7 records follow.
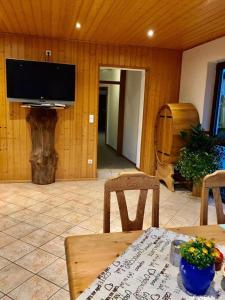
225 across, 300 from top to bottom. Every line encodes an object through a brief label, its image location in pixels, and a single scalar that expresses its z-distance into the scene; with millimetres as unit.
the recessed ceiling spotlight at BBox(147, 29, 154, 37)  3573
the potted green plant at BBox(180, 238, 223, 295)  921
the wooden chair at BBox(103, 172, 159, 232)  1565
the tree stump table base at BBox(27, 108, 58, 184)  4145
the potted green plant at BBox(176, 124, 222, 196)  3656
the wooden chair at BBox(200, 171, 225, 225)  1683
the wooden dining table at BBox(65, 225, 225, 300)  1021
